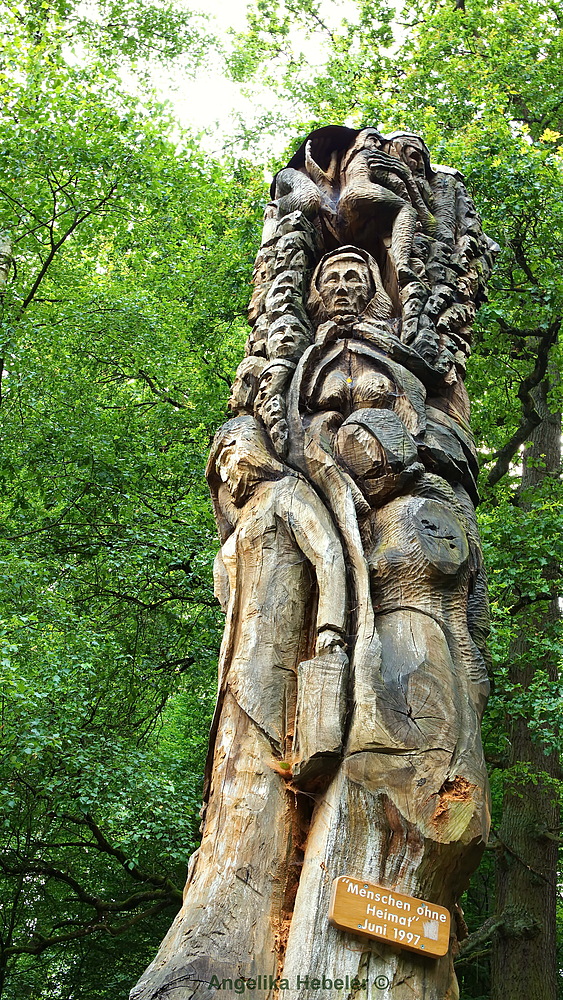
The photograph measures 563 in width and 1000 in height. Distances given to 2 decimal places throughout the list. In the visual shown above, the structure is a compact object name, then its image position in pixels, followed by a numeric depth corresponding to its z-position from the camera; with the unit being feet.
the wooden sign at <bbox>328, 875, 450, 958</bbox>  9.55
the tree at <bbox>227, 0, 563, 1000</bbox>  28.14
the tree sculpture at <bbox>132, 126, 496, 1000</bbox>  10.09
